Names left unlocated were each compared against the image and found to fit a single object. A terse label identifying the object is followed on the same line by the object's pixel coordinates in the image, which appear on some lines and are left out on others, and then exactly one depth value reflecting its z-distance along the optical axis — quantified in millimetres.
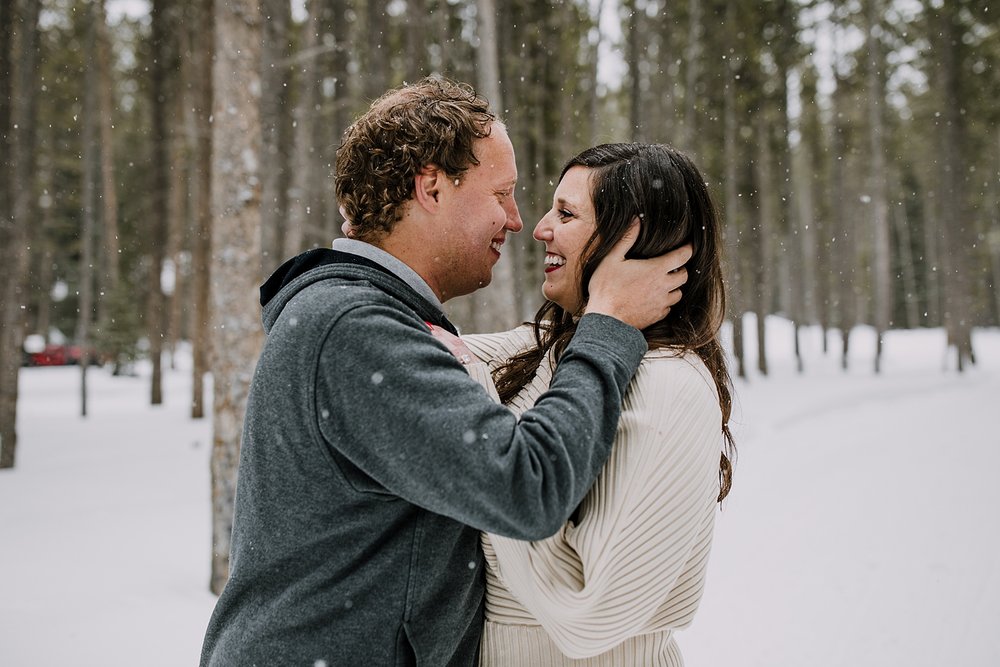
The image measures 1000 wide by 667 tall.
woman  1545
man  1361
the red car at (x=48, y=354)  31188
